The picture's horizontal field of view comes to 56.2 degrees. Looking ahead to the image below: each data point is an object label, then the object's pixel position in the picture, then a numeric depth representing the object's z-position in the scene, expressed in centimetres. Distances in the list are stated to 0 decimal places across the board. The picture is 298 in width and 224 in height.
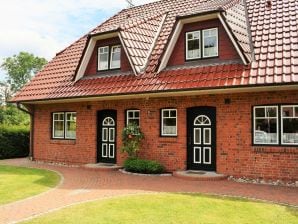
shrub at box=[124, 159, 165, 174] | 1053
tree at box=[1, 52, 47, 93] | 4829
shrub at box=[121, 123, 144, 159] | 1115
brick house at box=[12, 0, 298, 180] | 920
